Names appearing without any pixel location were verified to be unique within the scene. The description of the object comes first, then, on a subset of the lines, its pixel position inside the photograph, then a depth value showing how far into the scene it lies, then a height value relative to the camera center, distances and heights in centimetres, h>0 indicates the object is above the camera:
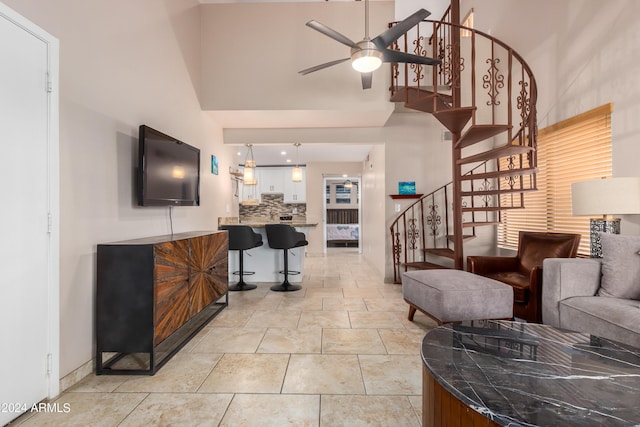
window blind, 296 +49
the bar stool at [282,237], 416 -32
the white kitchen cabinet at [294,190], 888 +68
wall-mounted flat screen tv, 250 +41
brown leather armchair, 271 -57
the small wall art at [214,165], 450 +74
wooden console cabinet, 205 -61
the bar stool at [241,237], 403 -31
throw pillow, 217 -40
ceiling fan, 257 +147
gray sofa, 189 -62
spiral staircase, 325 +81
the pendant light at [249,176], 531 +66
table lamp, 220 +9
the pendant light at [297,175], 634 +81
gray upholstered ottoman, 254 -73
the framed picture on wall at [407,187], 479 +41
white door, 154 -3
